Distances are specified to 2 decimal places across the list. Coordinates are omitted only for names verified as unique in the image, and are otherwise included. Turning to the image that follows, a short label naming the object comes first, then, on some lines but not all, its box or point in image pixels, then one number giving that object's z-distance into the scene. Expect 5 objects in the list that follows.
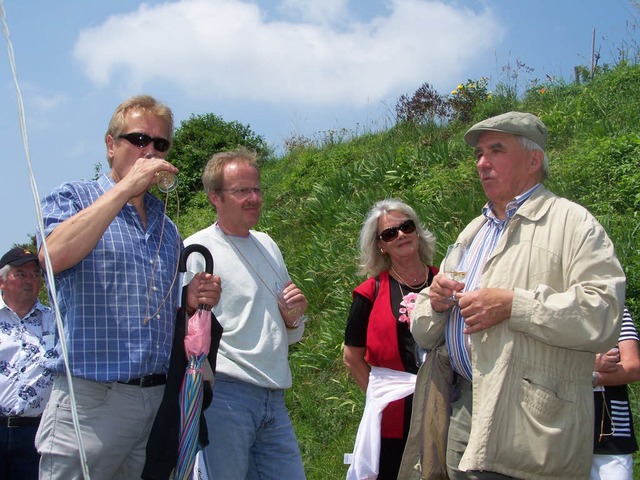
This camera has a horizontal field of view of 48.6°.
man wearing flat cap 2.68
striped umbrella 2.82
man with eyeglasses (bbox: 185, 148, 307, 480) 3.49
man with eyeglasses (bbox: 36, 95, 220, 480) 2.66
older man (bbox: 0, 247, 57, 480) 4.56
